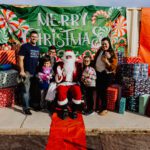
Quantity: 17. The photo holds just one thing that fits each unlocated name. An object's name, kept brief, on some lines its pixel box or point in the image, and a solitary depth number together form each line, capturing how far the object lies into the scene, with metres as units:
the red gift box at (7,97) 4.41
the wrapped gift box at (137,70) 4.37
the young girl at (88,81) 4.10
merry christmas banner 5.28
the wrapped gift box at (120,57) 4.89
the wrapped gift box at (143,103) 4.18
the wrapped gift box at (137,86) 4.32
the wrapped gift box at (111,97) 4.27
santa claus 3.98
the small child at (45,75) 4.18
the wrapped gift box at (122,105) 4.16
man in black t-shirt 4.01
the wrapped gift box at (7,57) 4.88
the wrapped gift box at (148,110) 4.14
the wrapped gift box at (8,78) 4.44
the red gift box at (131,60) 4.95
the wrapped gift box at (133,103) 4.30
